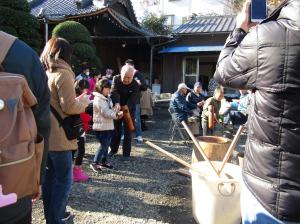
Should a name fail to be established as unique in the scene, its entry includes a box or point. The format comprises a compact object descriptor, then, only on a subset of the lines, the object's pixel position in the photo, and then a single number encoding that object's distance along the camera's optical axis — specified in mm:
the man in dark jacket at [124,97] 5888
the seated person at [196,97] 8422
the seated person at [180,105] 7461
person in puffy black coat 1407
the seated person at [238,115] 7508
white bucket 2928
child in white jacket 5250
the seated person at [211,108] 7164
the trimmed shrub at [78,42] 10609
